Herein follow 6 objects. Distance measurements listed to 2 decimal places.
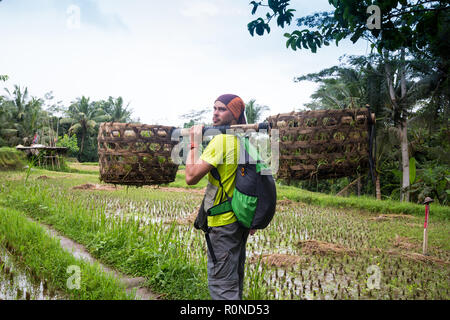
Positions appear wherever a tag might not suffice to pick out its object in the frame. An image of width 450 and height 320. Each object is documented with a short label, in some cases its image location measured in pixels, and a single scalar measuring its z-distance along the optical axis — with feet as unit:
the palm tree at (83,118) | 96.61
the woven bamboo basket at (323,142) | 6.09
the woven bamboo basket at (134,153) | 7.95
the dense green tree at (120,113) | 100.15
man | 6.00
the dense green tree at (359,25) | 7.92
